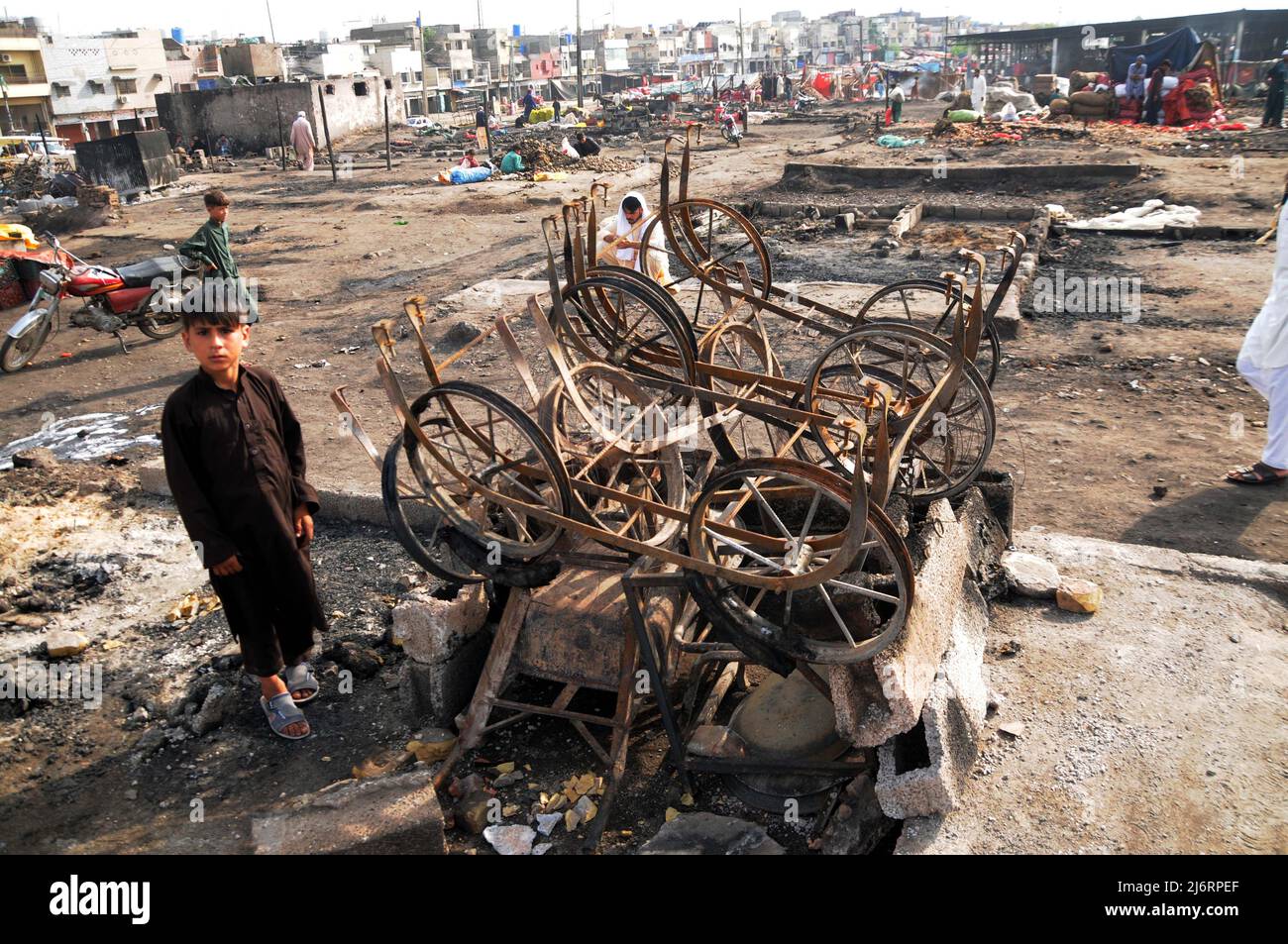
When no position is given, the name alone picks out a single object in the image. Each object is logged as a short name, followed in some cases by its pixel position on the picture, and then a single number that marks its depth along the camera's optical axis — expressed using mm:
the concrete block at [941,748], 2762
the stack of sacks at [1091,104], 22938
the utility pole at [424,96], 44250
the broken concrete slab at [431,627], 3535
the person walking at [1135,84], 22891
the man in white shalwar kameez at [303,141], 22141
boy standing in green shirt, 7879
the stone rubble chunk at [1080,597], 3912
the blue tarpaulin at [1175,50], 24625
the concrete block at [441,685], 3596
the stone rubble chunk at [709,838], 2832
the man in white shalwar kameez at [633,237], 6422
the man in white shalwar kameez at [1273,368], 5160
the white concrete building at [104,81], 36812
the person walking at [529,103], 34219
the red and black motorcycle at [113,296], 8727
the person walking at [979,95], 24672
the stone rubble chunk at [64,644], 4090
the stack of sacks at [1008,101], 25062
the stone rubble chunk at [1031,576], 4016
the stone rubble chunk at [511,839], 3051
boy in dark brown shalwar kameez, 3293
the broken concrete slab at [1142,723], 2801
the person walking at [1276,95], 19891
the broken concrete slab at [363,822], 2758
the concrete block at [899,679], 2770
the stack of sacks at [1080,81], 26375
